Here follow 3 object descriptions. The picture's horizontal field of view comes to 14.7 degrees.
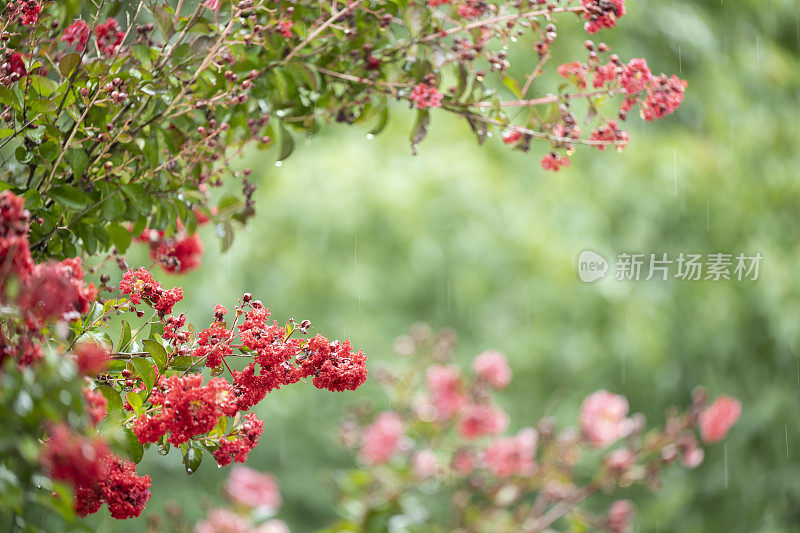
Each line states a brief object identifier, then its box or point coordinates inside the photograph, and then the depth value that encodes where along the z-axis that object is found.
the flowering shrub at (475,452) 3.68
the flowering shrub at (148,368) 2.72
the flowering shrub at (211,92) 2.96
